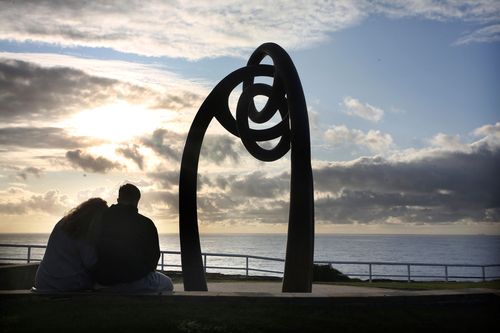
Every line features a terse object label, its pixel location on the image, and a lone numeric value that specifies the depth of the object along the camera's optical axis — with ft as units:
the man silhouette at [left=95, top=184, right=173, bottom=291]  25.02
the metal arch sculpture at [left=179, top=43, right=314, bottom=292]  40.73
